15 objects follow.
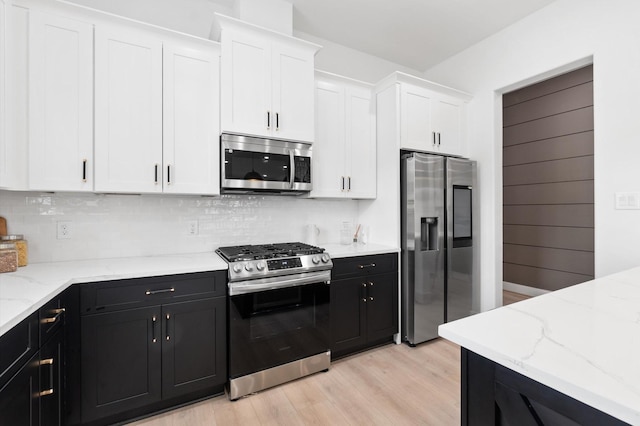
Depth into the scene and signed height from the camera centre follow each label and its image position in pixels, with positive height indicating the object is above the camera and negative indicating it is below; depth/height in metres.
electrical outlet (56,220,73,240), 2.17 -0.12
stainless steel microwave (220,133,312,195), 2.37 +0.39
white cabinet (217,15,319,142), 2.36 +1.07
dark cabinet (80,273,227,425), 1.74 -0.81
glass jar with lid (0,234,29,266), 1.91 -0.20
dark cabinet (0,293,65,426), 1.10 -0.65
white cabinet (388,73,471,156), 3.02 +1.03
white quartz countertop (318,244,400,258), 2.63 -0.33
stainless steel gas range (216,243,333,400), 2.09 -0.74
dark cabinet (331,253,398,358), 2.61 -0.80
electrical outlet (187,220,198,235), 2.59 -0.12
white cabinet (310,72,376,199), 2.95 +0.74
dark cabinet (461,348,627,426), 0.67 -0.48
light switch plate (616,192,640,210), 2.25 +0.10
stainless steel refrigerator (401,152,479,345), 2.90 -0.30
